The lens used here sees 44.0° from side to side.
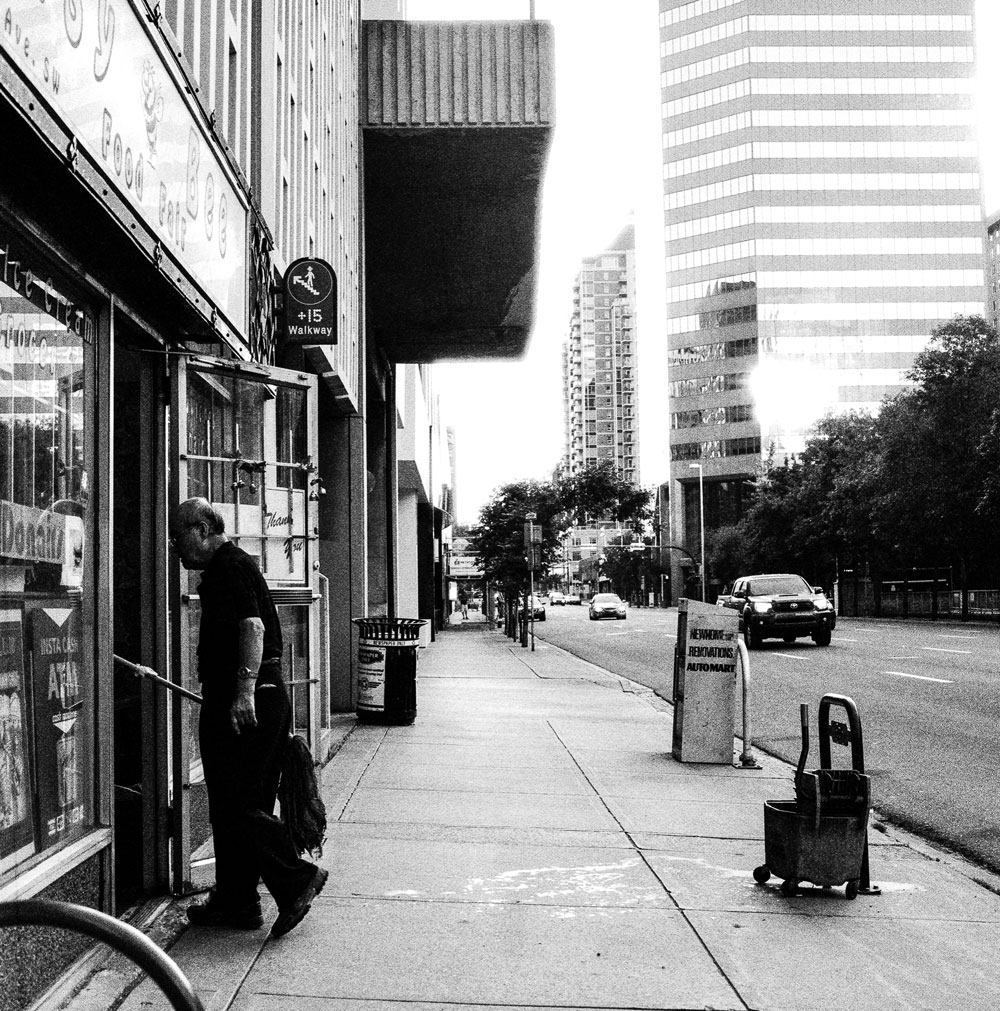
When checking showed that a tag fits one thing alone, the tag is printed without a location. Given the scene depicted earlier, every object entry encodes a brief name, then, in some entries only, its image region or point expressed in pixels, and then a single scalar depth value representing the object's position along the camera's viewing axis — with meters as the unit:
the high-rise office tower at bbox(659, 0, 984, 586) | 121.31
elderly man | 5.04
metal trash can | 12.48
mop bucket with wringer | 5.77
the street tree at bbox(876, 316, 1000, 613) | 44.22
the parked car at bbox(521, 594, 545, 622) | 58.19
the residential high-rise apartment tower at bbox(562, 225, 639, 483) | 161.55
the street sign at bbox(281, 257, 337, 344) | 9.37
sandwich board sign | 10.29
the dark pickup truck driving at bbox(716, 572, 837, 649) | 28.27
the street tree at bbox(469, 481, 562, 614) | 41.62
